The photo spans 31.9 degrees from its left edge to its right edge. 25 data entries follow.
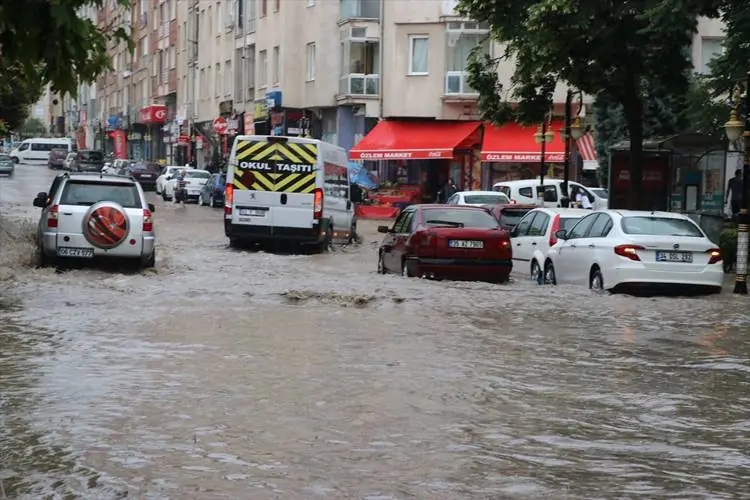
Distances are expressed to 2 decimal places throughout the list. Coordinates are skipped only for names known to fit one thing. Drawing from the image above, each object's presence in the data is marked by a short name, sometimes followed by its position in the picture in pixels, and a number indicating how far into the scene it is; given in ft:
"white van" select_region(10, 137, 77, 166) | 369.30
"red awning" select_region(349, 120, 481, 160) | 156.66
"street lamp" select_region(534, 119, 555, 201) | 118.73
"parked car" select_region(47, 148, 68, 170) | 329.21
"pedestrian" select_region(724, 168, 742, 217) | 96.12
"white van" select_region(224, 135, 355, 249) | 90.79
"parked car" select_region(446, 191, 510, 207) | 114.32
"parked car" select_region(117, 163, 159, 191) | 229.04
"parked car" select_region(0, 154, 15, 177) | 267.39
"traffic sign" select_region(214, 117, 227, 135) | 233.55
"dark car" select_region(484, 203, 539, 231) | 88.38
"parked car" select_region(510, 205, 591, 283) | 72.52
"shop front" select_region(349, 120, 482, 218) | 157.99
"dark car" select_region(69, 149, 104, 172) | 282.97
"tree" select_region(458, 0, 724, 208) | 86.74
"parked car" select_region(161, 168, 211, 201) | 189.06
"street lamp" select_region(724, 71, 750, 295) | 66.39
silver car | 68.13
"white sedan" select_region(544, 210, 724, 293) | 61.16
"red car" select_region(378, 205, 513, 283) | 66.80
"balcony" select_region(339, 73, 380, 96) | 171.01
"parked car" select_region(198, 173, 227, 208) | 172.96
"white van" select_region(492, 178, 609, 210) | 123.85
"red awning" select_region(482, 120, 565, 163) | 150.51
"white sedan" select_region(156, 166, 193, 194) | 209.65
